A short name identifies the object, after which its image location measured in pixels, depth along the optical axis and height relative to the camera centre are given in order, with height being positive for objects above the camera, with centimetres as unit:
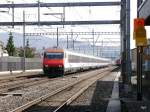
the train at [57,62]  4618 +6
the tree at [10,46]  9938 +353
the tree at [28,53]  10570 +225
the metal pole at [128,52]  2562 +56
